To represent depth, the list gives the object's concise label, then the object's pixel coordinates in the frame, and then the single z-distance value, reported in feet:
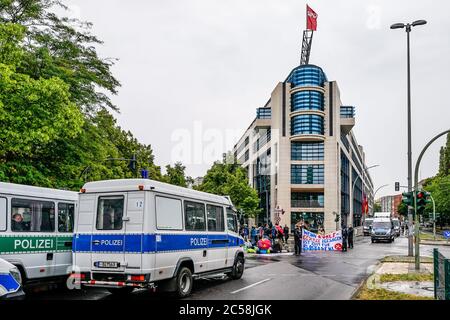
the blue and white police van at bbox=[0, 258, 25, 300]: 28.09
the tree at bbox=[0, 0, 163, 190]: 54.49
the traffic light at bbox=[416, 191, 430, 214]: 59.52
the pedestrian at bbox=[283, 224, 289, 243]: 104.90
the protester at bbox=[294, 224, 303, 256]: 92.47
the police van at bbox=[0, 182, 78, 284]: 38.83
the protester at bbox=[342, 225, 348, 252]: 106.32
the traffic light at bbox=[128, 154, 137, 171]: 101.33
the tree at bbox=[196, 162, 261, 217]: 194.70
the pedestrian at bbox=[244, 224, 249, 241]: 106.32
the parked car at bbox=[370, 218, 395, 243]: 152.15
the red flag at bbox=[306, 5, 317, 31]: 242.99
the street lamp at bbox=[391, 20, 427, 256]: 71.12
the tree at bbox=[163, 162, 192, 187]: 224.74
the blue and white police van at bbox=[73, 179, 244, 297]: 36.81
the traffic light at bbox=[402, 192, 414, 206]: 61.16
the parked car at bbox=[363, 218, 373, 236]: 235.61
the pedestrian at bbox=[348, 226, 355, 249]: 118.87
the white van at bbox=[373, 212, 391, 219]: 190.64
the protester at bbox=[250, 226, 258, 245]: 102.57
